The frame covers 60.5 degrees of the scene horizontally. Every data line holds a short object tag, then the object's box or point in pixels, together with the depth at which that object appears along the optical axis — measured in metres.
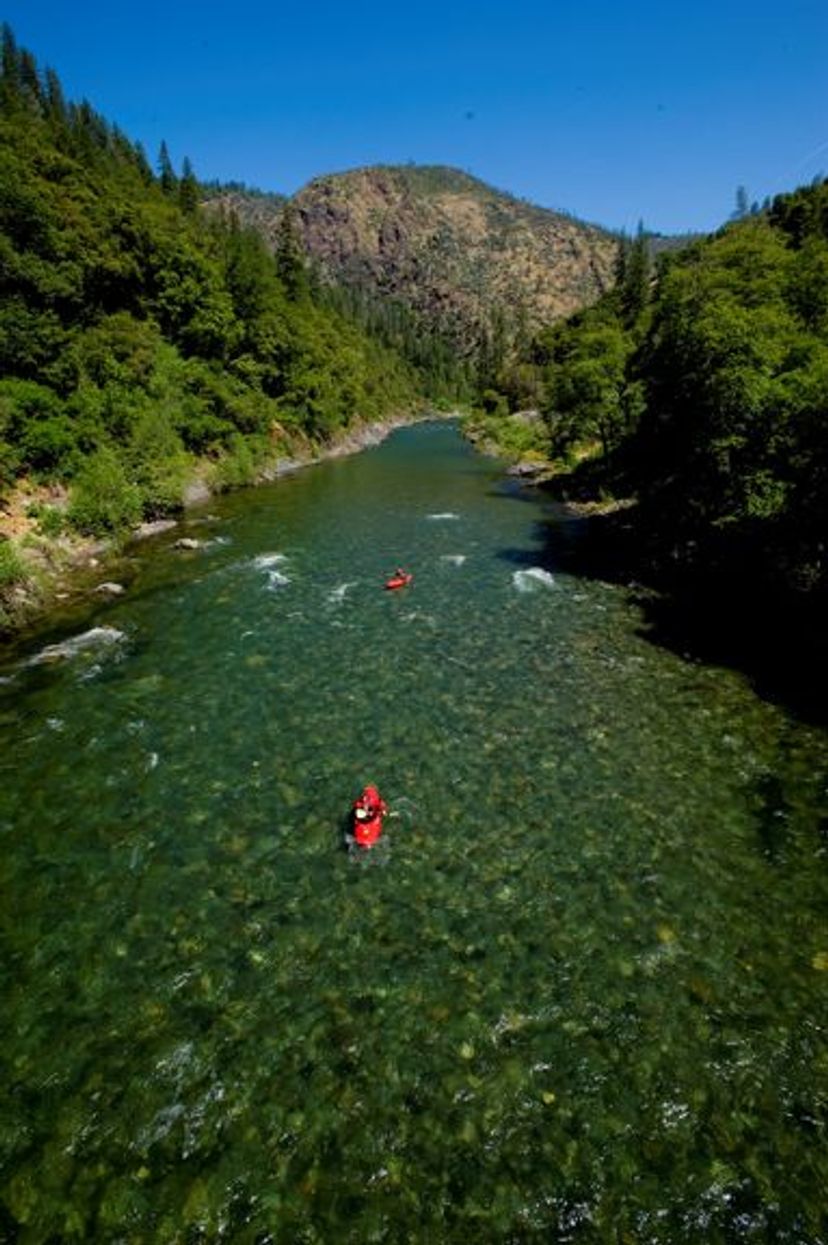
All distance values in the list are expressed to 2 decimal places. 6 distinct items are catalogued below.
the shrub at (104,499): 38.66
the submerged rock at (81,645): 25.44
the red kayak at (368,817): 15.78
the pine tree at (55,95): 117.56
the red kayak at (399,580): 33.94
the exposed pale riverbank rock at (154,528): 43.41
